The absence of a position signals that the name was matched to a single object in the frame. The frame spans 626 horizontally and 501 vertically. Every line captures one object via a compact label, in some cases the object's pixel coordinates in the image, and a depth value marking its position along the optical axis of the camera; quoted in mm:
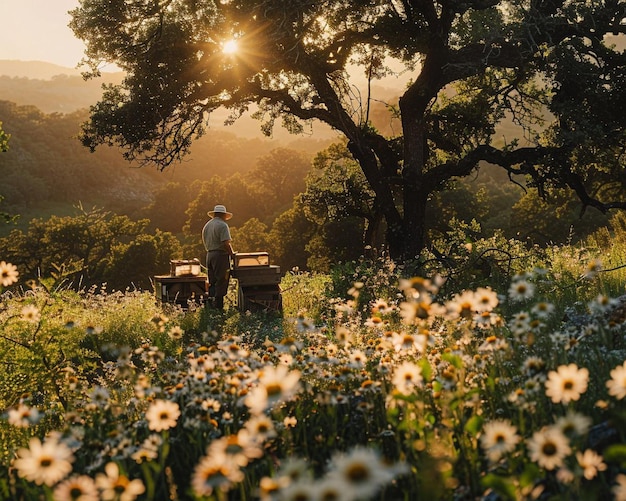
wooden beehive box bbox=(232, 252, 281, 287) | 12445
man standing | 12617
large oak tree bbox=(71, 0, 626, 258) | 13602
